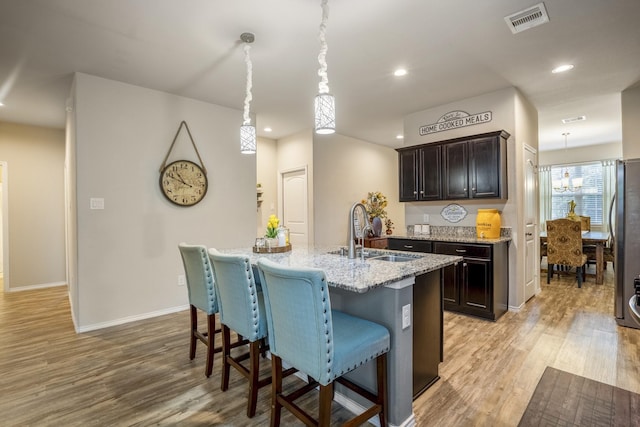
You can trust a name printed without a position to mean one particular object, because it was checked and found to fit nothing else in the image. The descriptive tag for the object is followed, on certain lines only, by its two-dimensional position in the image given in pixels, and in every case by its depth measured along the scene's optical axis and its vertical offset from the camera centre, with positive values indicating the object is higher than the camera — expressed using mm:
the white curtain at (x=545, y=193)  7844 +401
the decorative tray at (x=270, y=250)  2684 -319
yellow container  3766 -170
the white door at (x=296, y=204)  5691 +152
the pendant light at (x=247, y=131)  2709 +714
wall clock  3828 +415
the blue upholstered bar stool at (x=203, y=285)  2305 -545
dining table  5043 -670
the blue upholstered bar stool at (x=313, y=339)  1391 -617
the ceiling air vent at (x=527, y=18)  2295 +1440
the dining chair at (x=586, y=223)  6551 -299
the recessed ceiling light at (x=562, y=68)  3232 +1459
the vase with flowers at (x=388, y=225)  6778 -301
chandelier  6730 +576
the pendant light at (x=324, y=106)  1955 +655
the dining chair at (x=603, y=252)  5348 -755
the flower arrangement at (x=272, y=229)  2752 -145
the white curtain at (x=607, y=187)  6945 +470
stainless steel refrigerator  3160 -252
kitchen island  1697 -566
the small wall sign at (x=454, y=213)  4305 -38
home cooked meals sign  3999 +1187
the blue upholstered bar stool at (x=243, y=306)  1863 -573
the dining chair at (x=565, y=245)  4824 -567
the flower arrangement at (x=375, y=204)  6487 +149
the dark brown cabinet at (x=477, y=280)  3451 -798
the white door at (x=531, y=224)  4055 -193
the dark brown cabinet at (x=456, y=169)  3728 +533
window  7180 +334
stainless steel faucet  2252 -211
